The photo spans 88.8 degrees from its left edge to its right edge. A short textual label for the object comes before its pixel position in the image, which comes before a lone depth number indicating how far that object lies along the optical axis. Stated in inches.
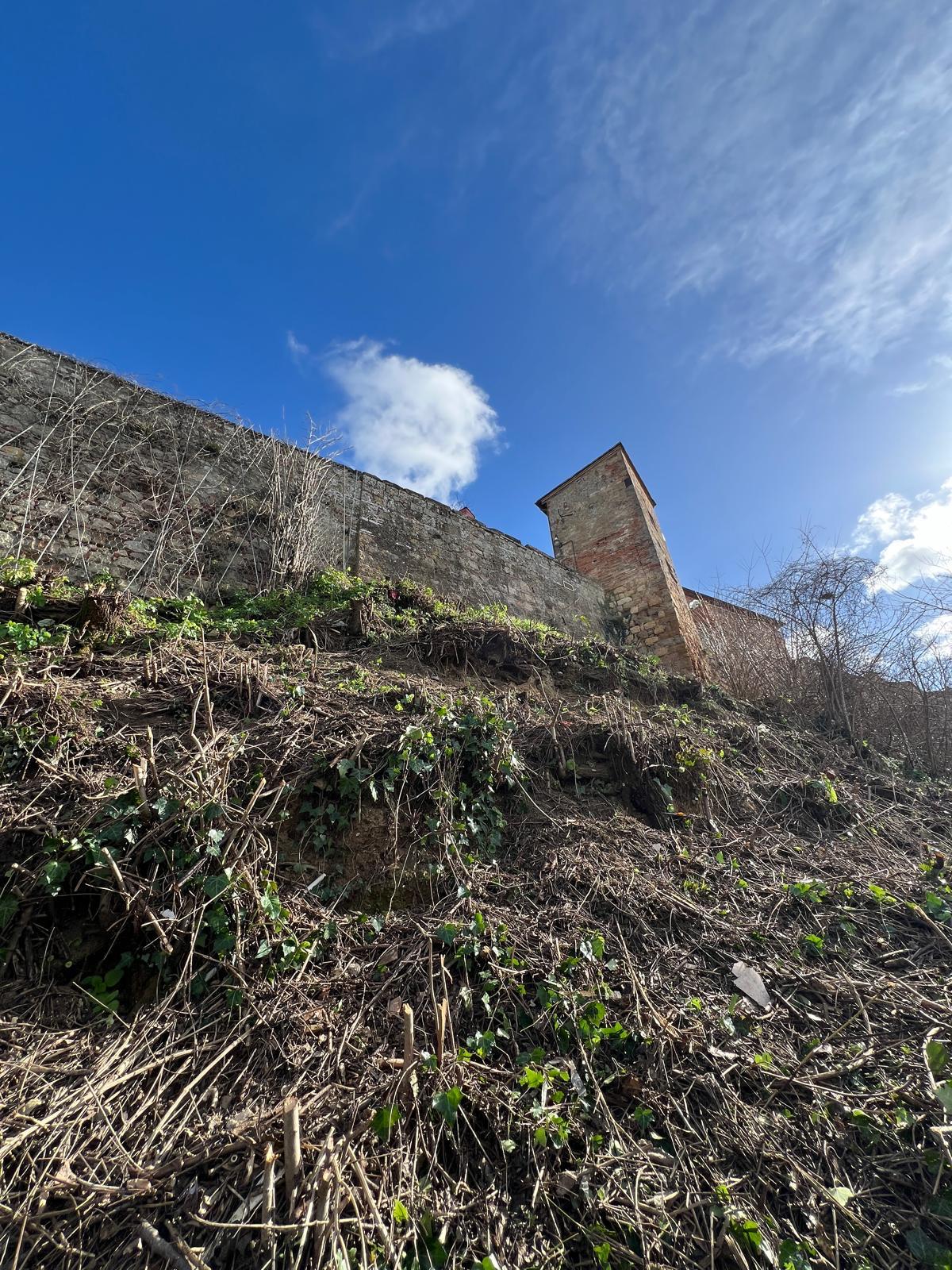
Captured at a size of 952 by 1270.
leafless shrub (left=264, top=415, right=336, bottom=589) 248.4
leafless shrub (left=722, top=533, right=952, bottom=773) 291.6
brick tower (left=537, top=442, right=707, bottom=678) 401.4
